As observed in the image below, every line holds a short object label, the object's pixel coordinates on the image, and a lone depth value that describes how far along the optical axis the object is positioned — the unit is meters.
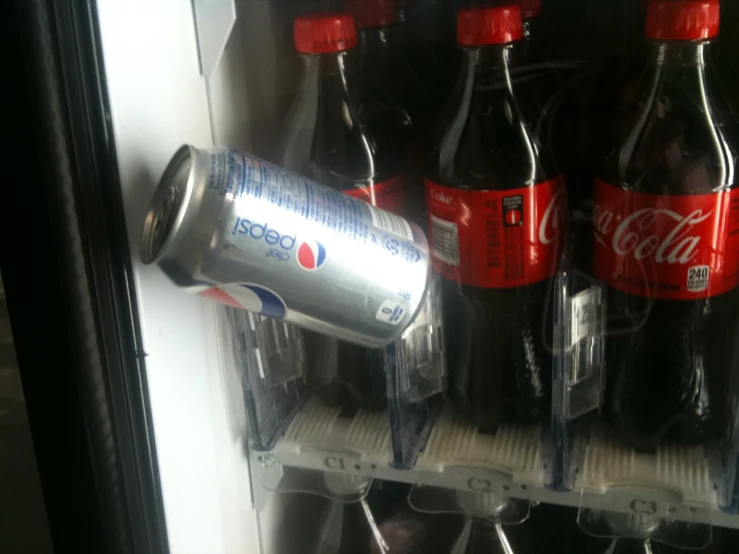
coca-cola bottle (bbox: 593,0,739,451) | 0.65
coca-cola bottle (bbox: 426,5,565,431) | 0.70
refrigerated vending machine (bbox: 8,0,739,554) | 0.57
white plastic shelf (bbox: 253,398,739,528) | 0.71
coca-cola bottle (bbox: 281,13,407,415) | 0.77
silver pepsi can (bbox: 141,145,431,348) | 0.55
